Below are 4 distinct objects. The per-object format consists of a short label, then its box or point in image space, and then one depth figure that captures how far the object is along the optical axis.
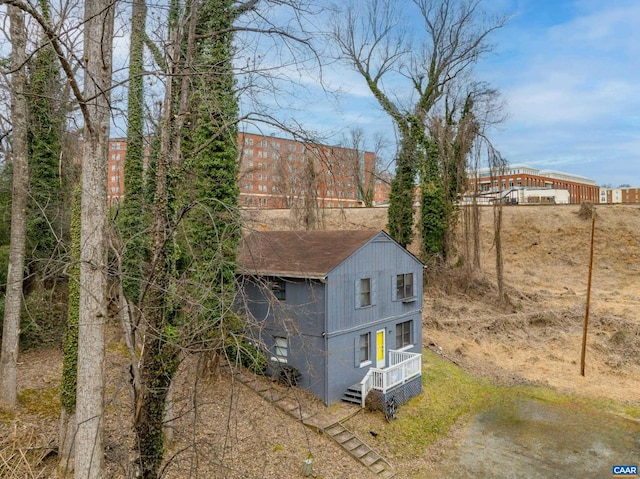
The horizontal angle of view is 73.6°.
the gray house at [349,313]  13.60
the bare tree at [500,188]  26.53
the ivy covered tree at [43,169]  12.20
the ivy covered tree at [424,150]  29.67
